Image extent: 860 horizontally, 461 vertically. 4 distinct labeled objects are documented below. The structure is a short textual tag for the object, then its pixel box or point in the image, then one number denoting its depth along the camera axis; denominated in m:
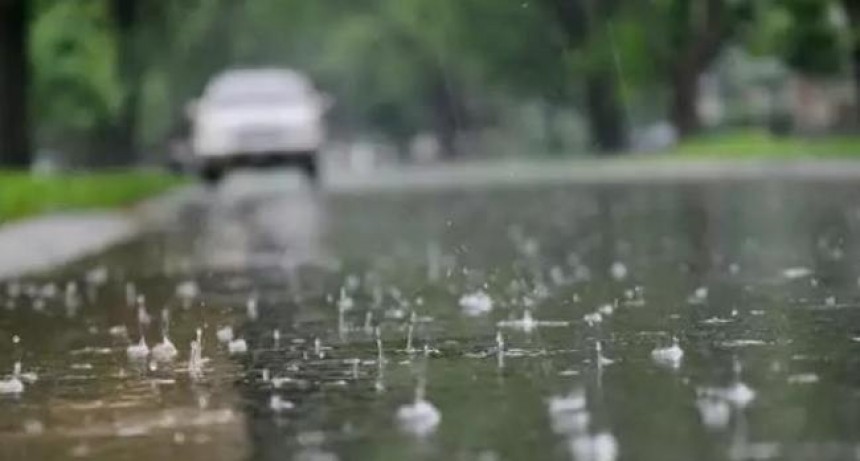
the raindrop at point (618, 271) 14.53
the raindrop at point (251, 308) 12.39
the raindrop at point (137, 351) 10.03
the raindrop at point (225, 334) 10.80
